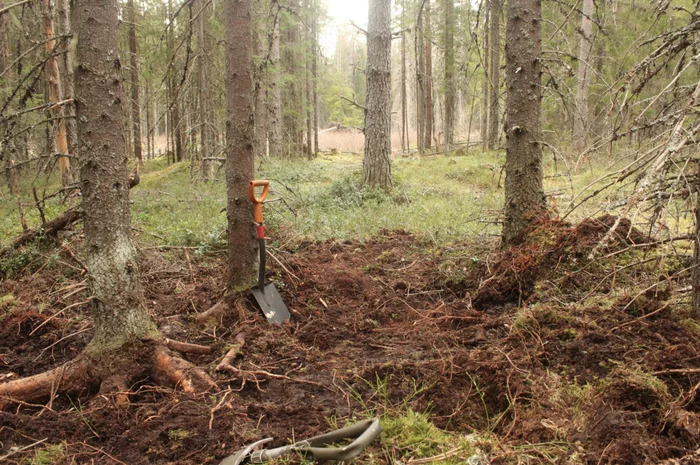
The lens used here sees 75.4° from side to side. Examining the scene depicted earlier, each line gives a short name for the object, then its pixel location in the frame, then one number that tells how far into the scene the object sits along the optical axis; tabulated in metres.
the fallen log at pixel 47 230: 5.39
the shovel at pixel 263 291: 4.12
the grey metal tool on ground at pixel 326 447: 2.11
